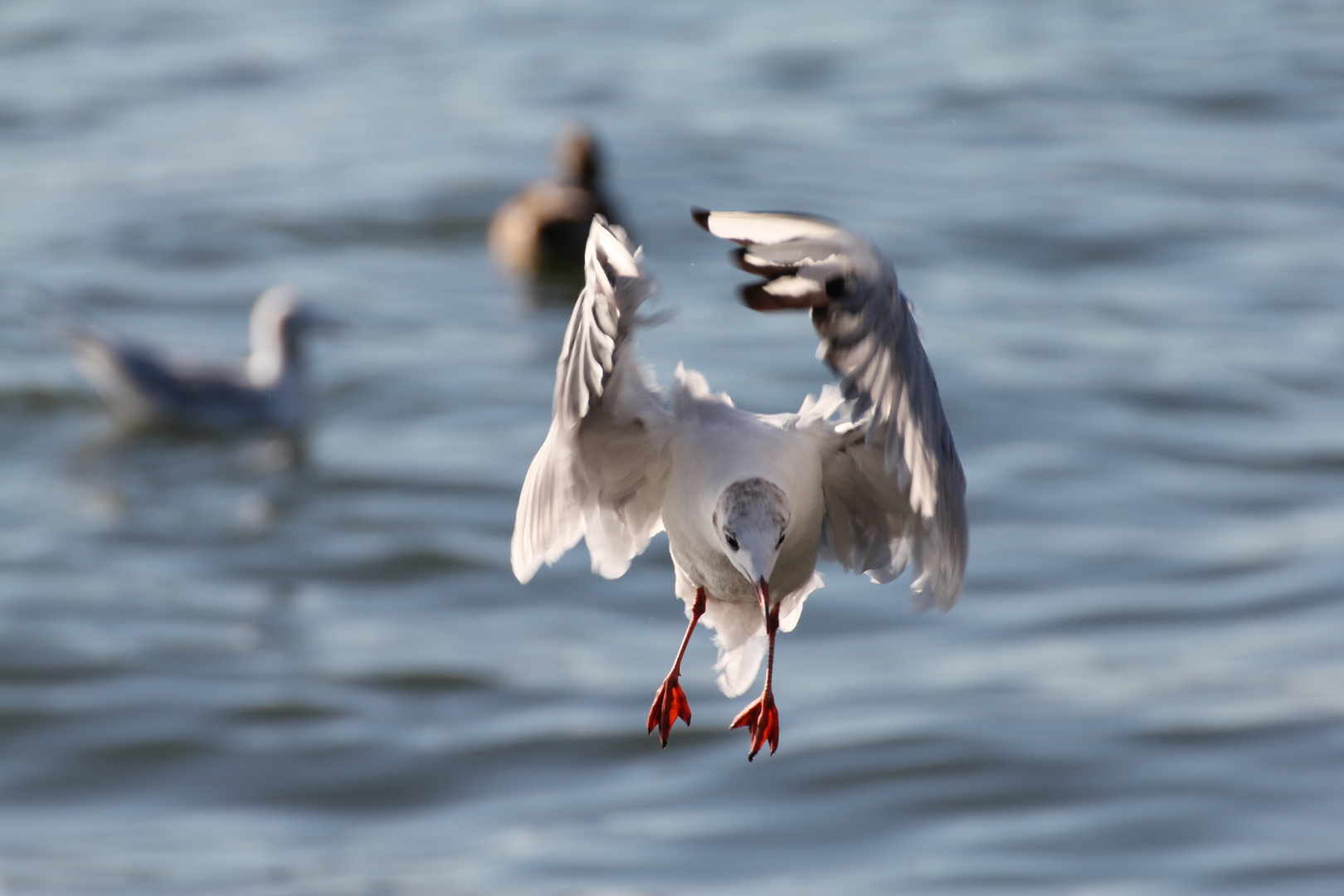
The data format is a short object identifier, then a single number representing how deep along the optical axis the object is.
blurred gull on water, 15.18
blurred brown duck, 18.05
